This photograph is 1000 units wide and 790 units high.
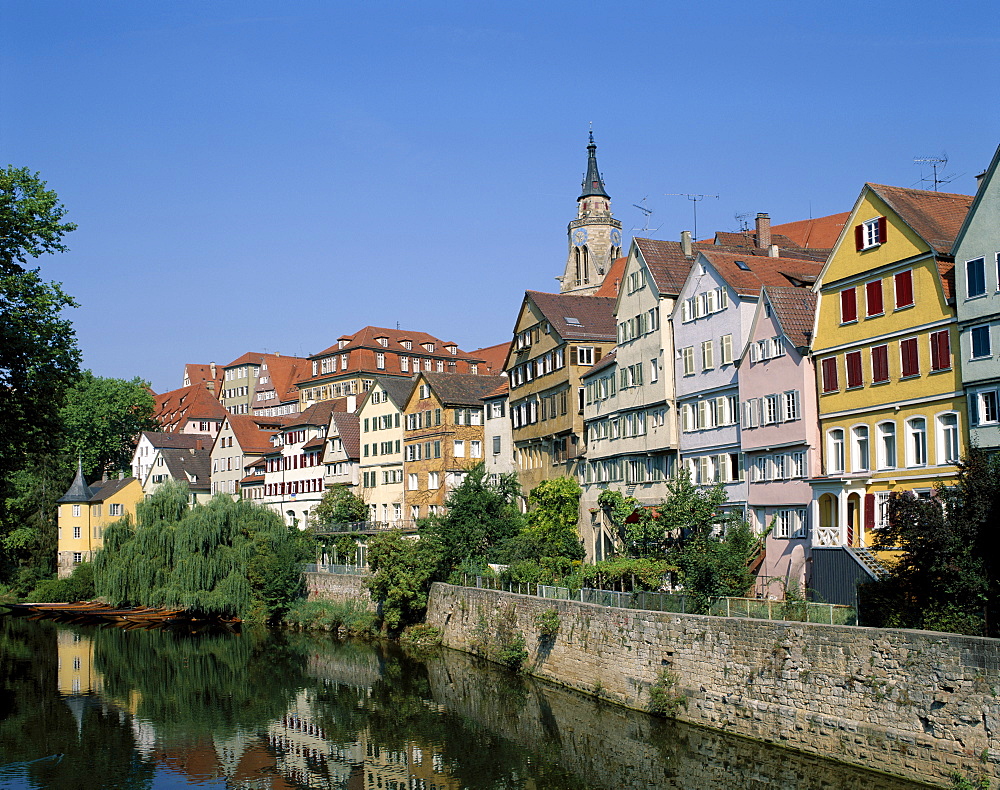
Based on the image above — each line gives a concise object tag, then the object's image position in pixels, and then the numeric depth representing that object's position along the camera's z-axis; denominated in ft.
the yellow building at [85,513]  269.03
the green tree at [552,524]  150.20
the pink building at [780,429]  117.91
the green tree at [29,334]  108.37
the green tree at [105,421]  320.70
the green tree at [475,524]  157.28
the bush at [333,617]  168.86
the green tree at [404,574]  154.61
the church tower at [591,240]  390.42
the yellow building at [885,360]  101.60
